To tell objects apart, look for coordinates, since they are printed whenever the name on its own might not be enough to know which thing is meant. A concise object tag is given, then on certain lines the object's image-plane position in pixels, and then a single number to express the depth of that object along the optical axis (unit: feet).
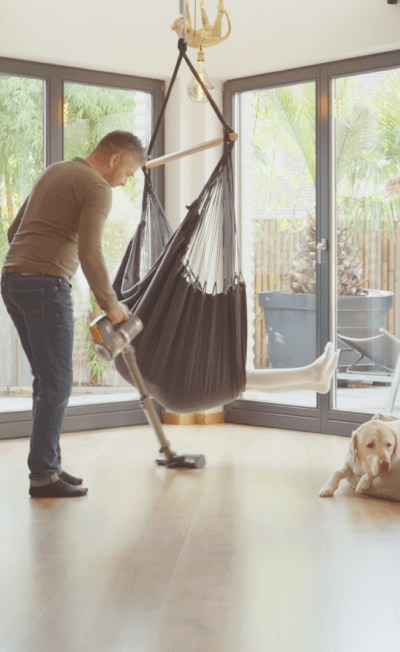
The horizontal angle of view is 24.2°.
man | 10.32
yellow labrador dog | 10.68
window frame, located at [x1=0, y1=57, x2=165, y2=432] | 15.31
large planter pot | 15.43
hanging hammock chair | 11.66
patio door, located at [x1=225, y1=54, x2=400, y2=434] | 15.19
